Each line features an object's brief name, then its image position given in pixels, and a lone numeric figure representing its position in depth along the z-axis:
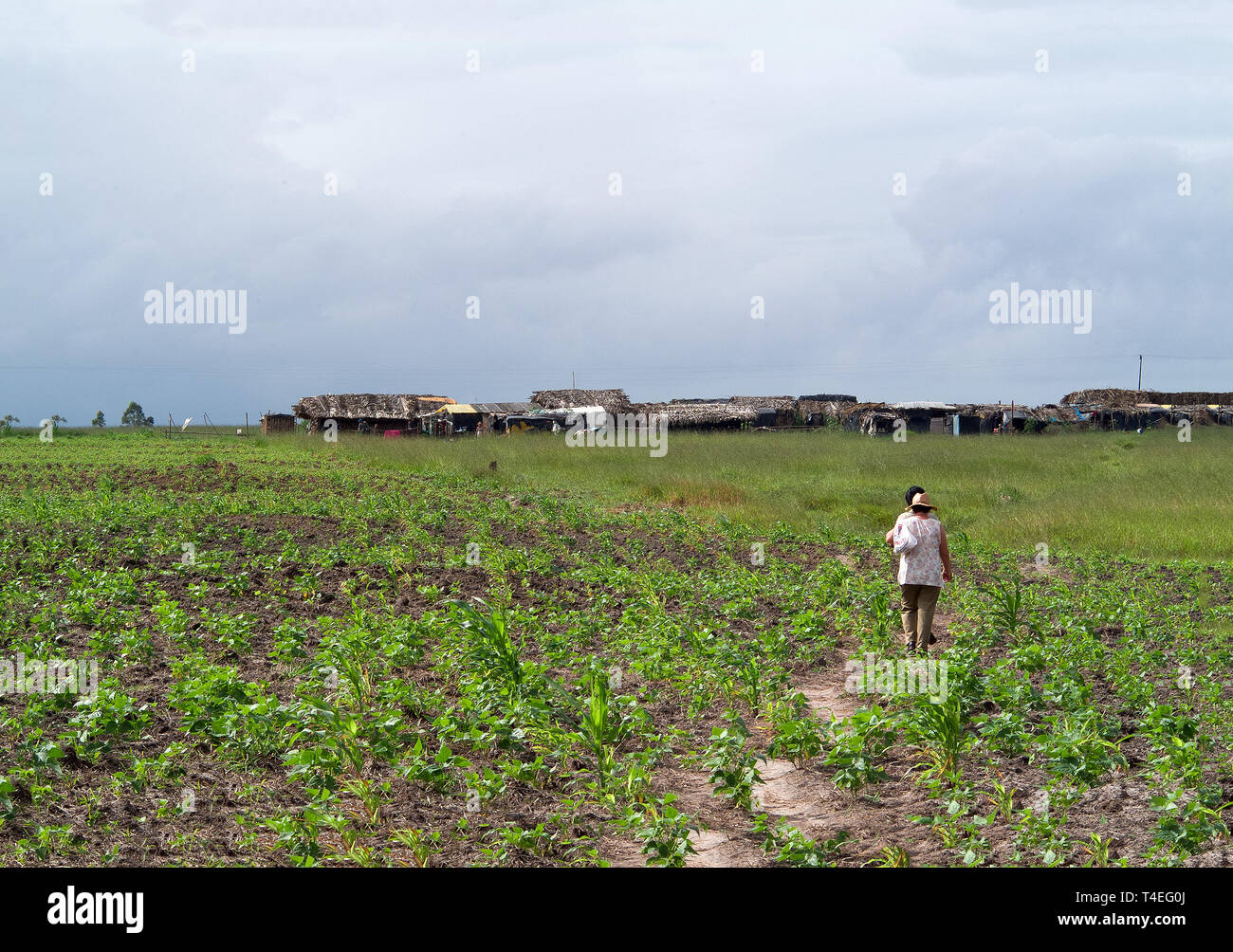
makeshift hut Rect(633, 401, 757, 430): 64.38
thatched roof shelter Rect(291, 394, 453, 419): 64.00
